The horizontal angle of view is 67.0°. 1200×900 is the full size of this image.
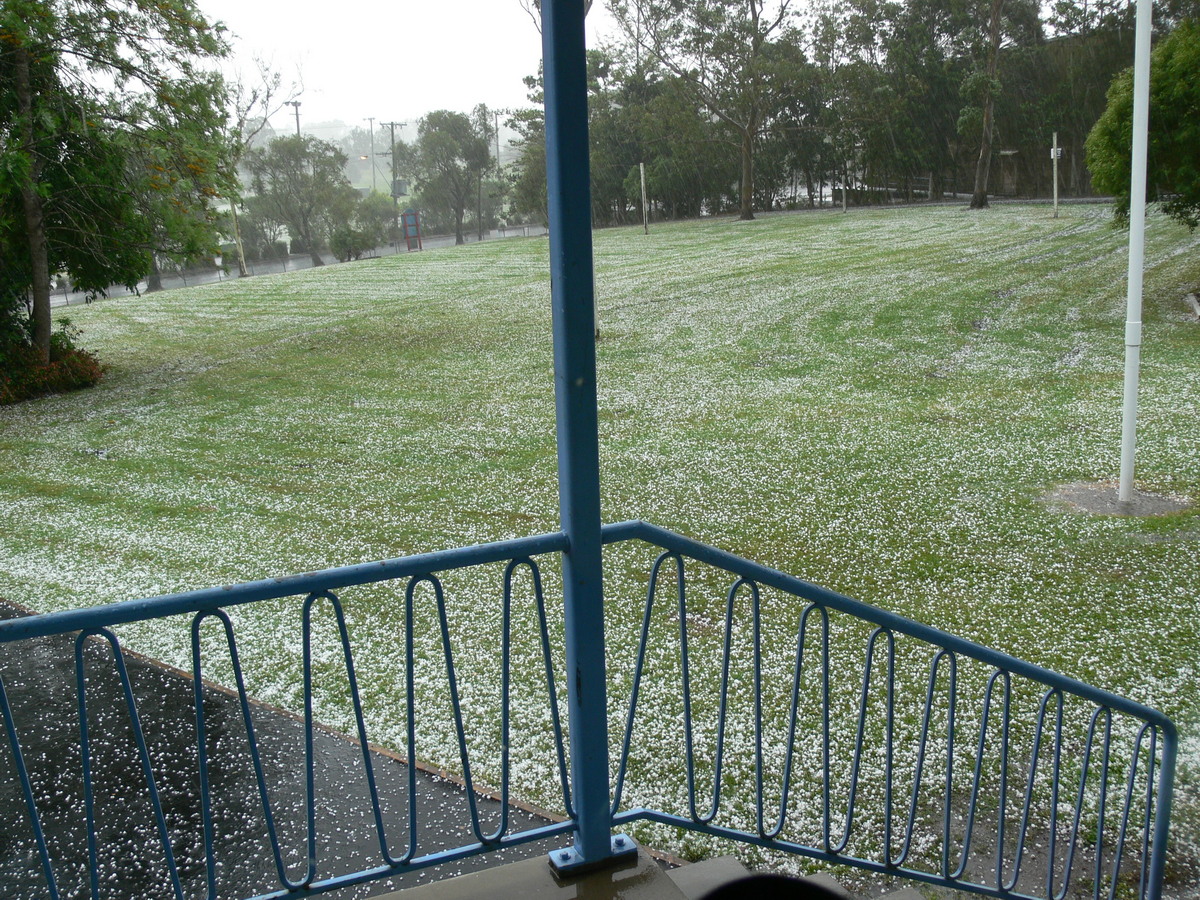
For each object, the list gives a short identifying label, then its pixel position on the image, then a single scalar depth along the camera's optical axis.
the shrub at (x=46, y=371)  13.30
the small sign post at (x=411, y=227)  33.88
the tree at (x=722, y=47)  30.02
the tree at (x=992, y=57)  24.31
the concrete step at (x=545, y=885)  2.47
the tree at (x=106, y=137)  12.27
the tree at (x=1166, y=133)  11.91
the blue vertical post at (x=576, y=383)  2.17
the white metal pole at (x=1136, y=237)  6.17
